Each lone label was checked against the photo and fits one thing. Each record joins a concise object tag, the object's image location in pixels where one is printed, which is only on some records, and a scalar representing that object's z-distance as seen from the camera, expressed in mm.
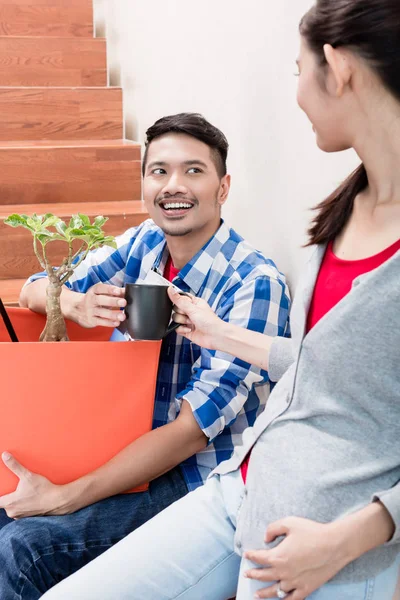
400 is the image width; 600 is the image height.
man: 1330
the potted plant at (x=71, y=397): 1260
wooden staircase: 2682
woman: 917
